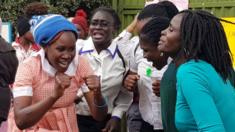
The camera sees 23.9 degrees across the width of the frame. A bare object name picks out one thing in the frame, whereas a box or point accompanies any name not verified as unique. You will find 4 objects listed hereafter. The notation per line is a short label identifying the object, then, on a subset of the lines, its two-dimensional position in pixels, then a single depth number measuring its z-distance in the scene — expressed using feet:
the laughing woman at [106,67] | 16.48
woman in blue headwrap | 11.98
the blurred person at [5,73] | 16.62
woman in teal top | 9.43
